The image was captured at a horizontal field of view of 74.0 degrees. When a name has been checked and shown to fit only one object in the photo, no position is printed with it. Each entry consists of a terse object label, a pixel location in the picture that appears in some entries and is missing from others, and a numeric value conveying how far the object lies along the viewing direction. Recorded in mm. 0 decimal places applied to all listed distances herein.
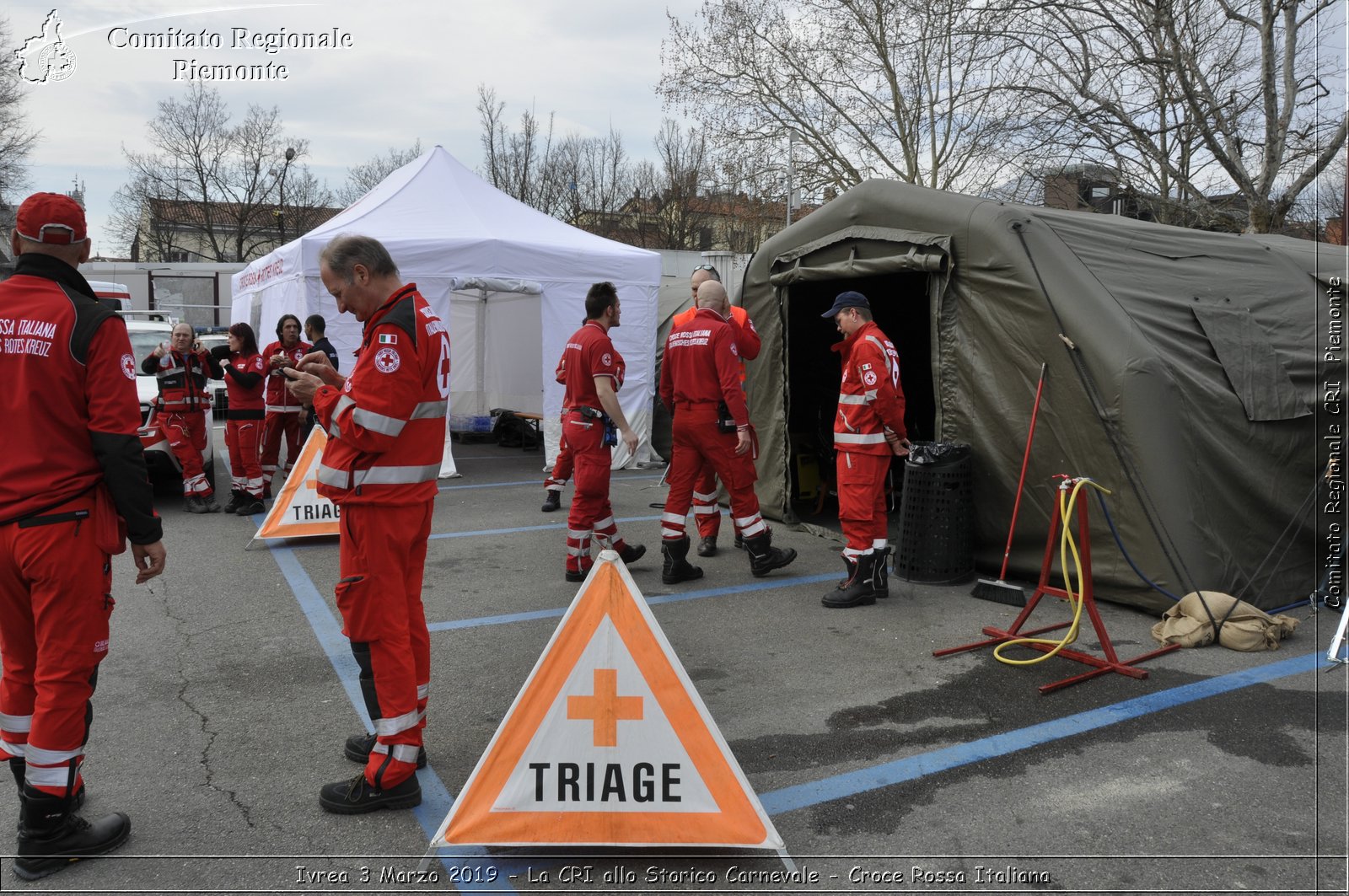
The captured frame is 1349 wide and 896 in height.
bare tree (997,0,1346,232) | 14625
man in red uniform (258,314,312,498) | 9016
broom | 5891
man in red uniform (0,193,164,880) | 2939
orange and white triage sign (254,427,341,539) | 7637
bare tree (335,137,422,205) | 37906
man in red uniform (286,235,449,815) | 3211
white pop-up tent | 11023
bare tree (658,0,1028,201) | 23594
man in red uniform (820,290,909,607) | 5805
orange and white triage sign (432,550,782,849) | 2883
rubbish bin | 6363
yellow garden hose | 4566
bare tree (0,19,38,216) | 26891
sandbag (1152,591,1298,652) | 5012
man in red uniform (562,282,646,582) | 6398
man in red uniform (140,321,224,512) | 9016
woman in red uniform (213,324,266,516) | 8922
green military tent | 5621
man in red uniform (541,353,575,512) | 8789
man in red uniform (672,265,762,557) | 6827
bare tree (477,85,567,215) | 31531
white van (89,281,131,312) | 21362
